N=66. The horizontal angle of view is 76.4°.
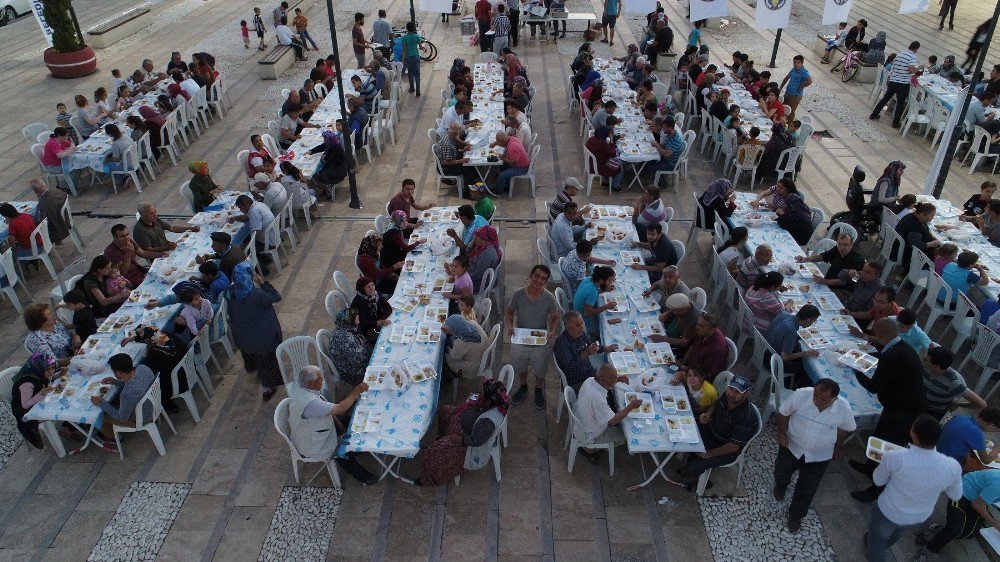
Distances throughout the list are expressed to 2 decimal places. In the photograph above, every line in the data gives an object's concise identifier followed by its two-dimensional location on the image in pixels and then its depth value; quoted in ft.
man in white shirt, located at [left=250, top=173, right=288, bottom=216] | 32.04
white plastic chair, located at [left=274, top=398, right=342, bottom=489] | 20.18
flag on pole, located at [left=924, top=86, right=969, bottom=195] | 31.24
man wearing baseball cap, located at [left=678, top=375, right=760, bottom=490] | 19.12
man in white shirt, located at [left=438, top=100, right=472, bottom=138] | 39.70
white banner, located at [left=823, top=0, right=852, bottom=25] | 43.19
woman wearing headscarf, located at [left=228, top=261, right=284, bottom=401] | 23.09
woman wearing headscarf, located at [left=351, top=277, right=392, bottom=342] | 24.07
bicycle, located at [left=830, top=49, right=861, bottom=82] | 53.83
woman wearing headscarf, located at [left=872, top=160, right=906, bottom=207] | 31.42
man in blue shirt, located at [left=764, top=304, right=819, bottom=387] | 22.29
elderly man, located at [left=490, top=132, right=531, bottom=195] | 36.99
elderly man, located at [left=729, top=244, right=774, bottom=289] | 25.95
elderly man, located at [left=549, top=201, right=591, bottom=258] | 28.63
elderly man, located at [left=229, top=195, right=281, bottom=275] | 30.12
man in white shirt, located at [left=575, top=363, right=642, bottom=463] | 19.60
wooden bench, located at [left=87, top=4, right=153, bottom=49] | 62.59
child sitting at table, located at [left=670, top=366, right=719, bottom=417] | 20.68
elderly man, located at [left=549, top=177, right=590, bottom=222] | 30.12
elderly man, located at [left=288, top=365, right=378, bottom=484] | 19.42
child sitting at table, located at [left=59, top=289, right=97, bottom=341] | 24.23
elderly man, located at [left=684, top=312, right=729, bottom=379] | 21.58
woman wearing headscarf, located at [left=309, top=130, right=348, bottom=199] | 36.52
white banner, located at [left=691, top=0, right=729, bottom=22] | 44.60
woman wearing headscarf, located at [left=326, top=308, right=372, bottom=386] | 22.40
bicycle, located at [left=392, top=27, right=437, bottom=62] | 60.44
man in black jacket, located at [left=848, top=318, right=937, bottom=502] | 19.24
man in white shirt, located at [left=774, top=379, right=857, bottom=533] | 18.19
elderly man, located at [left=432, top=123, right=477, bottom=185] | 36.88
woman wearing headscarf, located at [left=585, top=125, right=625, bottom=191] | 37.11
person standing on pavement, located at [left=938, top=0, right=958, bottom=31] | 65.87
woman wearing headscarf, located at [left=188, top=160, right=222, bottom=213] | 32.27
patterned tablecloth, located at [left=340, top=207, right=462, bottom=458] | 19.81
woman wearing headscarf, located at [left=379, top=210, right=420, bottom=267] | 28.04
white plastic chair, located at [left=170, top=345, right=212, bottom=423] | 22.91
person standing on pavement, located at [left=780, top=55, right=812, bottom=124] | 44.86
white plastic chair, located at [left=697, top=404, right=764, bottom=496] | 20.50
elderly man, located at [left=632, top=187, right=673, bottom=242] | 29.63
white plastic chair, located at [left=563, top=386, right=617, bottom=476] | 20.92
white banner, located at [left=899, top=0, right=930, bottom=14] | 39.29
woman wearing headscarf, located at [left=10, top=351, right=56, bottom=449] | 21.66
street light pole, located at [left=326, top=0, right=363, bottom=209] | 34.39
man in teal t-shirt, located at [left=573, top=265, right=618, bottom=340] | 24.12
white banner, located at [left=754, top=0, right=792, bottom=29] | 45.88
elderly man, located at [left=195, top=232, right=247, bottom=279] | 25.90
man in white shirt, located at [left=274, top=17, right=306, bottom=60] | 59.00
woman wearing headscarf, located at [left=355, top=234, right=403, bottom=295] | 26.61
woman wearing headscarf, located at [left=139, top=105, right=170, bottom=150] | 39.86
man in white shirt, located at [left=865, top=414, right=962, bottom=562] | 16.16
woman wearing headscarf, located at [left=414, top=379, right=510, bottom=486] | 19.98
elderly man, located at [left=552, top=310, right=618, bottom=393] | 22.16
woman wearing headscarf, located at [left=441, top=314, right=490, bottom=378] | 22.82
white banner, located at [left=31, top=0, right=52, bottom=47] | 52.55
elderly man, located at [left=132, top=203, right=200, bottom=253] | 28.86
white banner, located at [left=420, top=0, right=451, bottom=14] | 41.32
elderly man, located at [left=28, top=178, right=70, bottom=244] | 31.86
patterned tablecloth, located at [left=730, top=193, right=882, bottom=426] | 20.94
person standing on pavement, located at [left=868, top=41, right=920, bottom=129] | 44.42
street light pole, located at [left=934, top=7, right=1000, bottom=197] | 27.58
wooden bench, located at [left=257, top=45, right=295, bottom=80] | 55.52
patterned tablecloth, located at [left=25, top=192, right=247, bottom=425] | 21.35
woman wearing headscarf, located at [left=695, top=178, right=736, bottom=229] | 30.55
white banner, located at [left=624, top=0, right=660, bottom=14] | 43.29
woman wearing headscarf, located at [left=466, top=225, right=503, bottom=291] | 27.02
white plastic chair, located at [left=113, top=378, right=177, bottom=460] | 21.47
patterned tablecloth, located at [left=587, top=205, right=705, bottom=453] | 19.89
